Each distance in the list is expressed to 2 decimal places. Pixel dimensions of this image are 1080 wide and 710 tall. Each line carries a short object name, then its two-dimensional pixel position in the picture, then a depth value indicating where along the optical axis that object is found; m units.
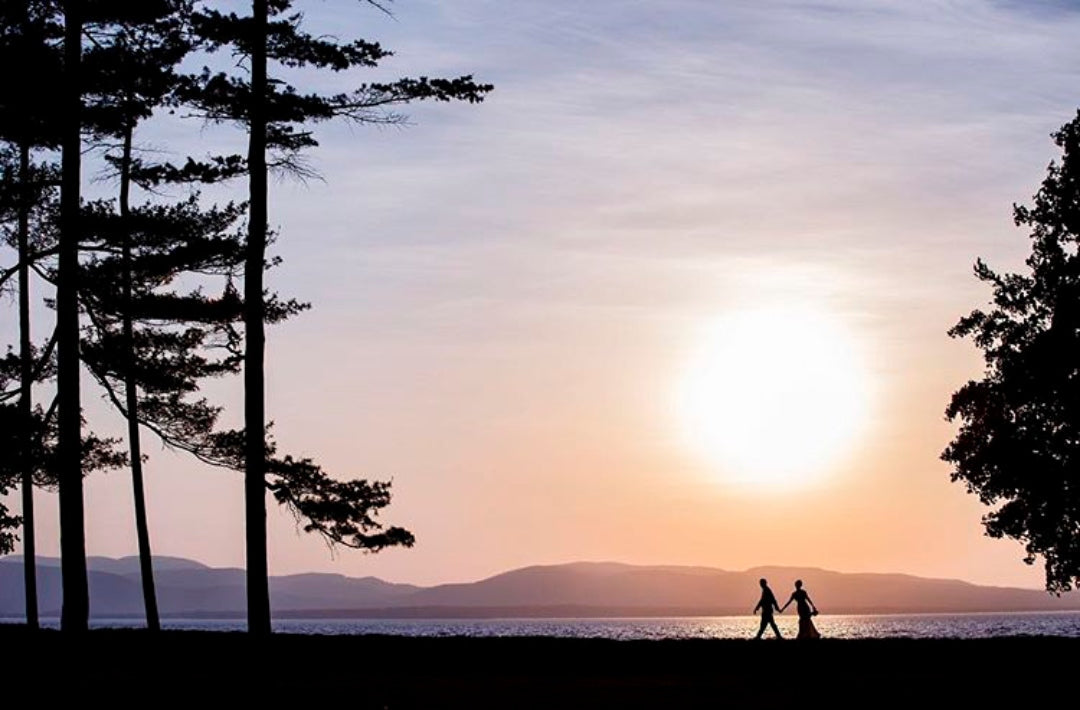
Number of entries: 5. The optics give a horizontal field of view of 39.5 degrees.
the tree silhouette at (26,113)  28.03
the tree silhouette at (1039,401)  39.53
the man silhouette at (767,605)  40.56
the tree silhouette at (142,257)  28.19
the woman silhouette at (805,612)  36.97
